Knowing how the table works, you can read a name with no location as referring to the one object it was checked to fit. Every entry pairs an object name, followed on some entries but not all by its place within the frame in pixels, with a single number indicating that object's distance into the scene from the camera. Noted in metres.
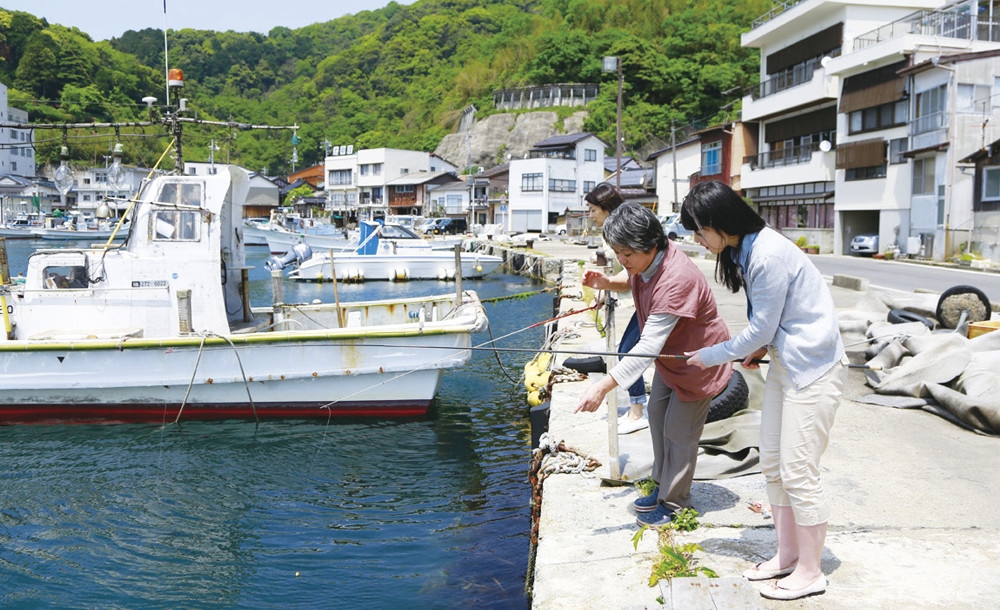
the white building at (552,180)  57.00
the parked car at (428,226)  56.48
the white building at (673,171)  50.09
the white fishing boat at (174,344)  9.62
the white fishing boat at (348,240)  37.44
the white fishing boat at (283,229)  44.25
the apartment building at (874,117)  26.19
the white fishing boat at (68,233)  58.44
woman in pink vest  3.97
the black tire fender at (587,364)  7.92
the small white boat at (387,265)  32.19
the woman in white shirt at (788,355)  3.32
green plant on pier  3.72
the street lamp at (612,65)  26.67
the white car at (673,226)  41.47
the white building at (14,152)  74.25
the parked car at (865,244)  30.37
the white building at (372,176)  73.94
